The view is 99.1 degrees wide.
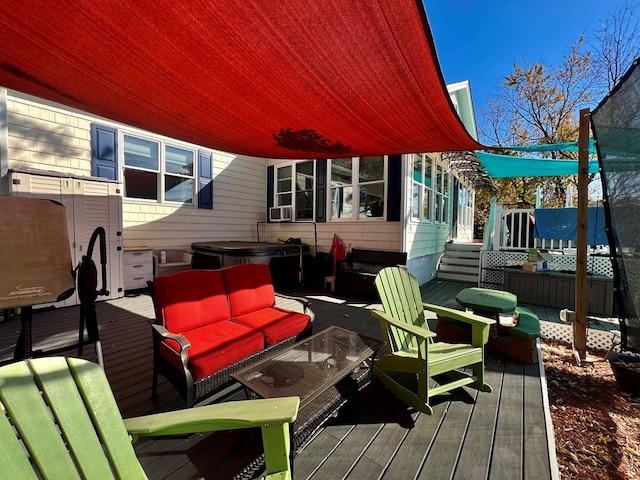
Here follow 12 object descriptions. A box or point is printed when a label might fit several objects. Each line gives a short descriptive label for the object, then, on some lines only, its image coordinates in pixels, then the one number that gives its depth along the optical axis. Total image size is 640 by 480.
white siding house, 4.71
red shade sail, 1.45
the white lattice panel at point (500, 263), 5.82
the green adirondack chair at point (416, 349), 2.09
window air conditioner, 8.13
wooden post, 3.01
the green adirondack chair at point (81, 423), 0.90
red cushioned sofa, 2.05
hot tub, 5.92
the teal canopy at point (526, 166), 4.52
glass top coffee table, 1.76
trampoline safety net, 2.22
